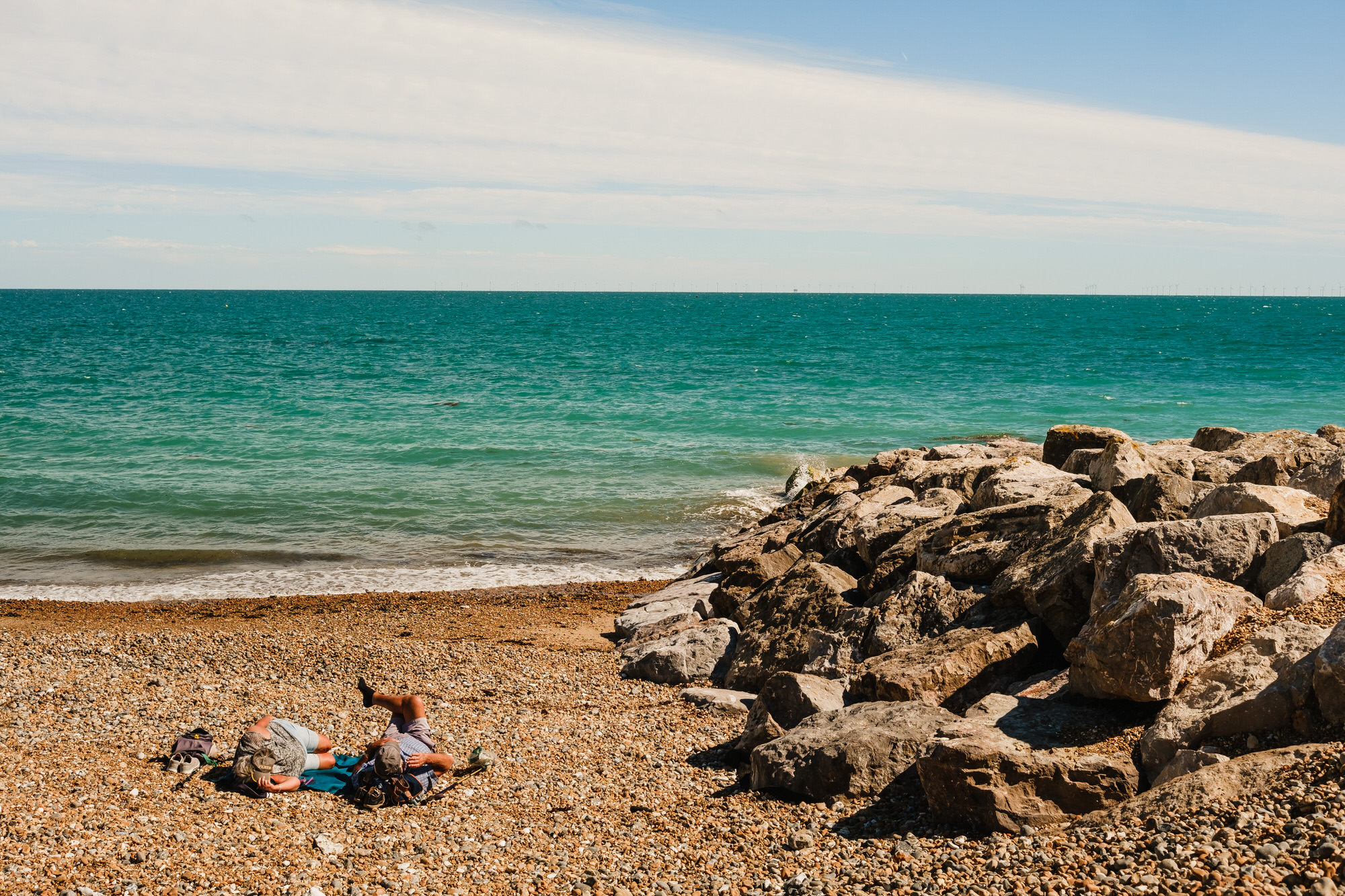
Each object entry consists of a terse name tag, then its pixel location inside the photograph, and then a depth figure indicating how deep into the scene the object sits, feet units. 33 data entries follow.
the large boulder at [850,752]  24.71
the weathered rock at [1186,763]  20.79
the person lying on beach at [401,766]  26.63
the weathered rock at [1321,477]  35.60
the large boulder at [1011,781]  21.08
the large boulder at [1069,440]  55.47
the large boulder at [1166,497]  34.88
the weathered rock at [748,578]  43.11
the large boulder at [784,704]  28.68
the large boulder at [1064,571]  29.12
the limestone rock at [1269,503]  30.19
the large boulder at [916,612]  32.48
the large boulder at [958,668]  28.37
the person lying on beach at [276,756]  26.91
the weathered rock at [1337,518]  27.58
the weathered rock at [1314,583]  25.58
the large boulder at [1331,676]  20.31
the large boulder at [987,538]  33.86
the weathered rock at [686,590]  48.50
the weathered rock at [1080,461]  49.67
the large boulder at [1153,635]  23.53
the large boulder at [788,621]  35.68
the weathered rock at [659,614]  44.09
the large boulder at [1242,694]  21.52
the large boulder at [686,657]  37.86
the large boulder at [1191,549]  27.66
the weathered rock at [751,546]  49.57
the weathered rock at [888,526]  41.34
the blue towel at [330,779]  27.66
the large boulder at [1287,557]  27.22
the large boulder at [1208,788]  19.38
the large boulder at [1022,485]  41.73
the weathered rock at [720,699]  33.63
